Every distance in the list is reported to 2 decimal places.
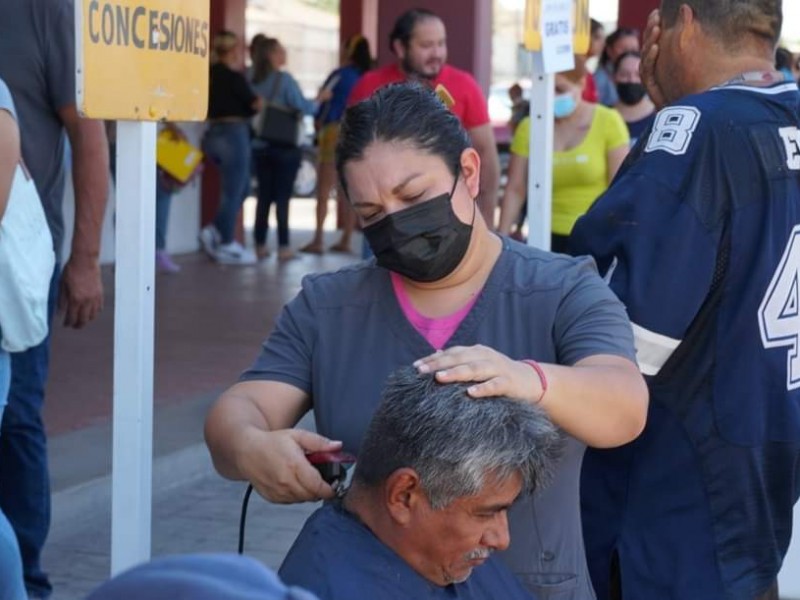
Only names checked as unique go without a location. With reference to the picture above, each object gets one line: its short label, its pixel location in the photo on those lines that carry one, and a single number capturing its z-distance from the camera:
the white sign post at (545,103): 7.92
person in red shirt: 12.41
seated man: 3.73
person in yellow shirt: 11.85
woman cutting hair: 4.16
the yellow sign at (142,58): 4.82
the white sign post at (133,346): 5.01
